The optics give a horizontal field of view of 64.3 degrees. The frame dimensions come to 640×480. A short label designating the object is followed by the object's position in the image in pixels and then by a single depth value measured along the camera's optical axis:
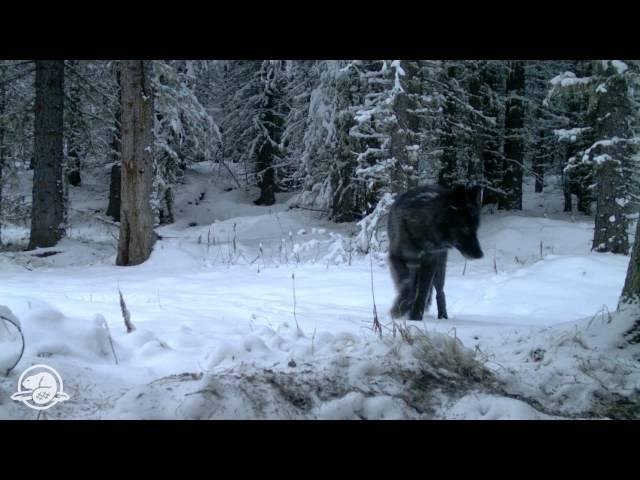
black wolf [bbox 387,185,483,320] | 5.07
